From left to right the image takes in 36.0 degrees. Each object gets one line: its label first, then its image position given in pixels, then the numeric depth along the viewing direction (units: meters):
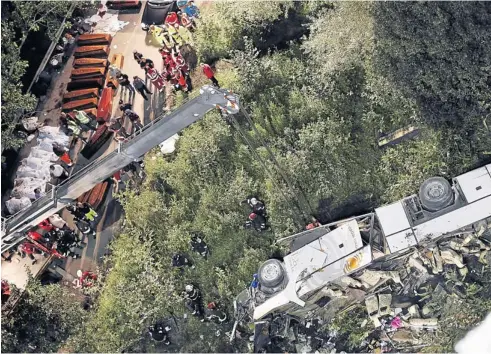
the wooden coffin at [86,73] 35.94
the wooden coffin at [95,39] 37.00
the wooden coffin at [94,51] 36.72
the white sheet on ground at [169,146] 32.59
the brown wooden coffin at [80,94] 35.31
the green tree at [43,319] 29.81
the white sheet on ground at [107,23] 37.69
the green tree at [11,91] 33.31
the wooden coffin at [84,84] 35.69
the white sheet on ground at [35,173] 33.62
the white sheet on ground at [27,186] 33.19
